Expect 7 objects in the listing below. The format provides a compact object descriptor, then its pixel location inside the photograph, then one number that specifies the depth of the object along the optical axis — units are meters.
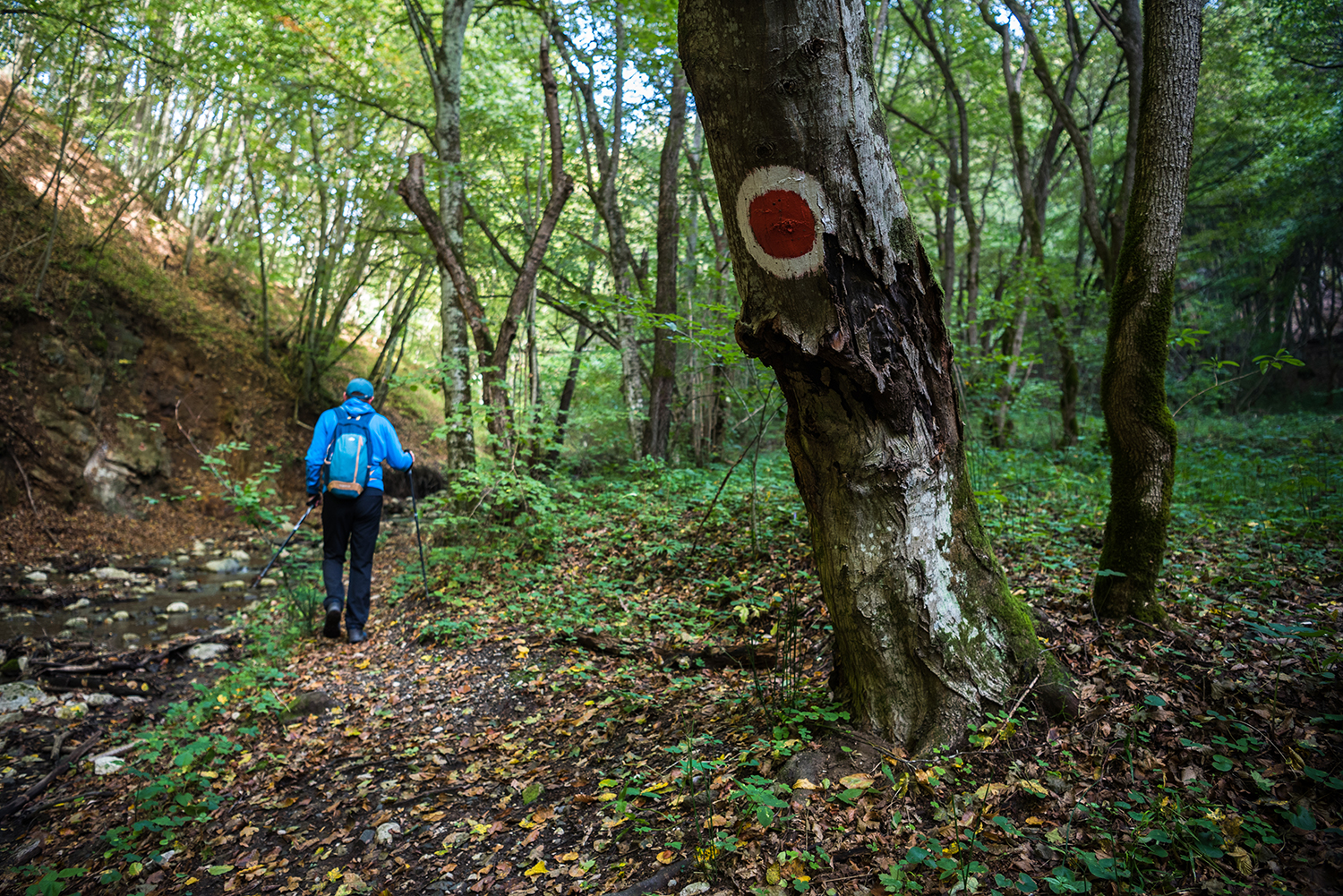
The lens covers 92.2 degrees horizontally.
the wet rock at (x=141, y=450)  9.59
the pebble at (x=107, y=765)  3.58
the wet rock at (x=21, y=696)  4.39
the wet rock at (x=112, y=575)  7.48
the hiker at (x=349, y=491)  5.26
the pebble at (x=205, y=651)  5.53
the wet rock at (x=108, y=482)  9.02
